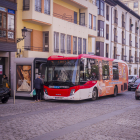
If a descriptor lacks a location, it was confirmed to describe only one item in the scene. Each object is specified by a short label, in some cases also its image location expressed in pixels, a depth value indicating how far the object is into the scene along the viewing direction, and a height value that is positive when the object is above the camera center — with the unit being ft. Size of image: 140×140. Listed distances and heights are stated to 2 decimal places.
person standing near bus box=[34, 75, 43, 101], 60.80 -1.76
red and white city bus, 56.44 -0.60
